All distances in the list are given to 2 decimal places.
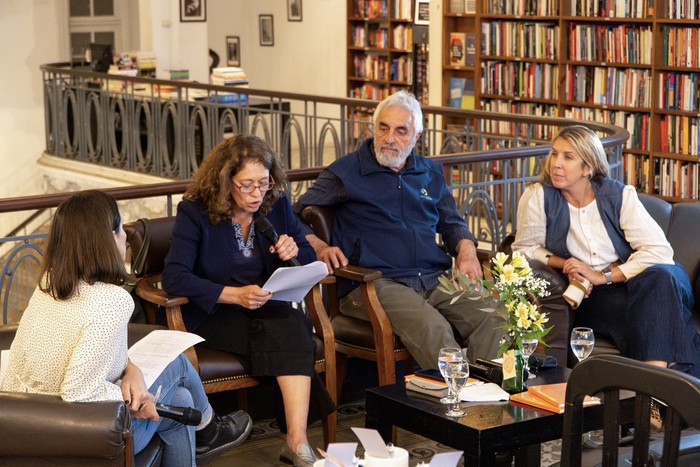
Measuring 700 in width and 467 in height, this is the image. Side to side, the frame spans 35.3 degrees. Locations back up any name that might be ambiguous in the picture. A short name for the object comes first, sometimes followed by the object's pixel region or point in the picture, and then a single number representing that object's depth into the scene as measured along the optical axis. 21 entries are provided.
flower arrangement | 3.02
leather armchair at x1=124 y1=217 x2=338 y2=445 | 3.49
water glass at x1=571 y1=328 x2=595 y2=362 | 3.11
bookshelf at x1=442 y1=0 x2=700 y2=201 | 7.93
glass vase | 3.06
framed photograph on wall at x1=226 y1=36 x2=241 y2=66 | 13.05
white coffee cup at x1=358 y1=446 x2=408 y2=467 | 2.04
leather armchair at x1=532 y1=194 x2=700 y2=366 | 3.92
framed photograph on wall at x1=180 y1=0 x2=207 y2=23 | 10.77
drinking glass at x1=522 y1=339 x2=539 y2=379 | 3.08
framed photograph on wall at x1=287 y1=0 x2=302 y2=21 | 12.78
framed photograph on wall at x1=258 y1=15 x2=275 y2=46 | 13.09
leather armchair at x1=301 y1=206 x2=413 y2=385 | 3.79
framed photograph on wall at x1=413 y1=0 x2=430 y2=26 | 9.69
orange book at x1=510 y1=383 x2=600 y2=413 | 2.92
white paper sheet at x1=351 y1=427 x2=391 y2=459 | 2.07
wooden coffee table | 2.81
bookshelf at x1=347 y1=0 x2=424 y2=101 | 10.73
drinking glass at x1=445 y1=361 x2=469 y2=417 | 2.86
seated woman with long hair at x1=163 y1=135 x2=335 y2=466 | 3.49
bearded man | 3.95
